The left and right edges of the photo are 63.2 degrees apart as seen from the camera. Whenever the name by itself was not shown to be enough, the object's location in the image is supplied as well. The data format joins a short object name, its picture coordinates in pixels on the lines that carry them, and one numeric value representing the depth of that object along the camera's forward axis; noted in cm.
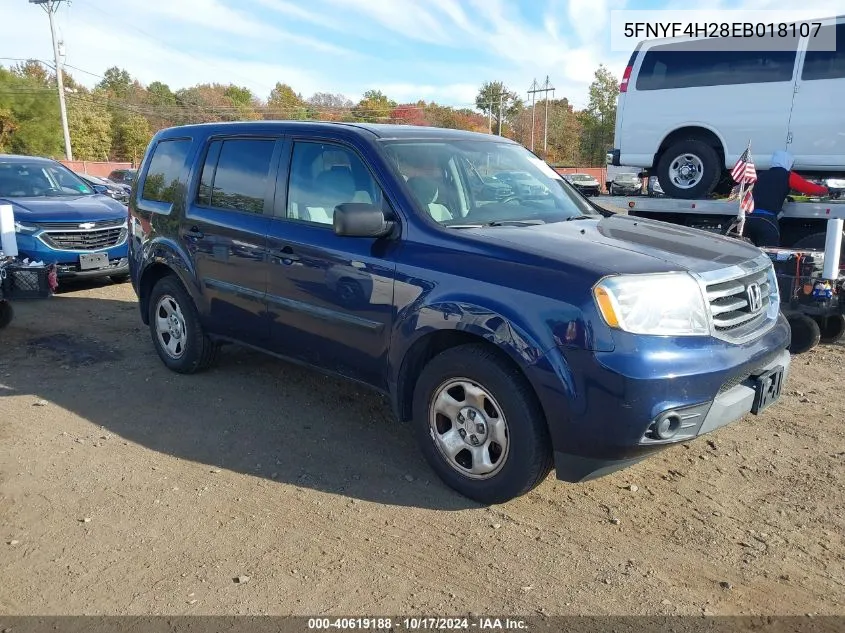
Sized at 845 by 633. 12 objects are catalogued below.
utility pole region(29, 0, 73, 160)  3891
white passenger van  783
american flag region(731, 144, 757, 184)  726
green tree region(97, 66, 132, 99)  8472
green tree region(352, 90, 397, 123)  6981
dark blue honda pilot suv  303
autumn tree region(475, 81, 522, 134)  7762
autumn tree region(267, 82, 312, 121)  7275
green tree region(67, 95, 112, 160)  5953
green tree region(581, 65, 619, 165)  5441
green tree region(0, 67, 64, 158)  4984
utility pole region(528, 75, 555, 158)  7019
